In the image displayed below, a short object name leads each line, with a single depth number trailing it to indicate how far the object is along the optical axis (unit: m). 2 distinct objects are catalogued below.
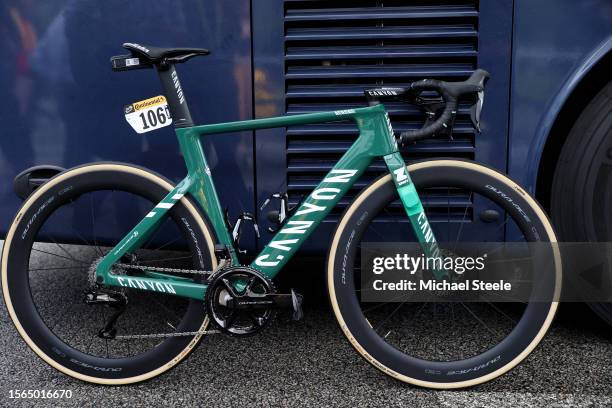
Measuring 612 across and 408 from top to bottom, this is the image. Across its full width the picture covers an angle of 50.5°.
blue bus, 2.53
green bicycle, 2.30
